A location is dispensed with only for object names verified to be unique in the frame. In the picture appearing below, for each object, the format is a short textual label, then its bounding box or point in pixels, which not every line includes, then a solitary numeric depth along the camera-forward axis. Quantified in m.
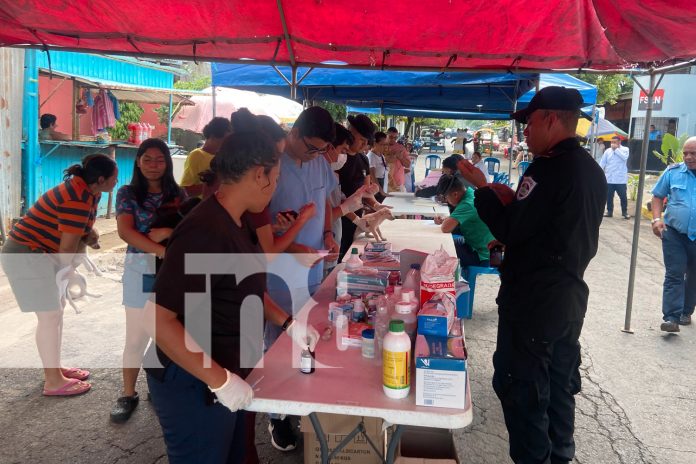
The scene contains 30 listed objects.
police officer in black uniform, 2.30
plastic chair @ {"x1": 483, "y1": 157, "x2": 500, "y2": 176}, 16.14
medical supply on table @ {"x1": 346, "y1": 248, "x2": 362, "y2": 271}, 2.82
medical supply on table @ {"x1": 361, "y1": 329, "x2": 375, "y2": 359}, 2.03
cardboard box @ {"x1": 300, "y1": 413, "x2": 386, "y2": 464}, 2.26
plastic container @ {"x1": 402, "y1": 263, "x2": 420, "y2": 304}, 2.49
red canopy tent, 2.84
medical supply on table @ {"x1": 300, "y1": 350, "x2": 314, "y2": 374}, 1.90
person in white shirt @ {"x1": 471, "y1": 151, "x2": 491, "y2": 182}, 12.02
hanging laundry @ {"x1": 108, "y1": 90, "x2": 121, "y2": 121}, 9.95
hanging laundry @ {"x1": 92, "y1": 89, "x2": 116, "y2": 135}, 9.71
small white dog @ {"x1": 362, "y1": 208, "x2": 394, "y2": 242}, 4.31
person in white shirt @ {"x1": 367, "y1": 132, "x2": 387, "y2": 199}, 8.05
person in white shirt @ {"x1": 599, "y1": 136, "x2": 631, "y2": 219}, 11.91
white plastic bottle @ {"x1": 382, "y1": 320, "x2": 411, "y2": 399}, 1.69
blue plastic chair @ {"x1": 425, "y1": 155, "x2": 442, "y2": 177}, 18.44
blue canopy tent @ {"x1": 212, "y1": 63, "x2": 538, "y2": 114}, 5.55
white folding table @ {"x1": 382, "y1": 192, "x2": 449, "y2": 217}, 6.25
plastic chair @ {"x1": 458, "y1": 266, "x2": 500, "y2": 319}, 5.17
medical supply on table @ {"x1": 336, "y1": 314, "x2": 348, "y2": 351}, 2.13
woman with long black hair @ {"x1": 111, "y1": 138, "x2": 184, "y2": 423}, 2.89
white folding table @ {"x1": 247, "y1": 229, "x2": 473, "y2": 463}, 1.65
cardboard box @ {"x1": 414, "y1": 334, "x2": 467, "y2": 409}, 1.66
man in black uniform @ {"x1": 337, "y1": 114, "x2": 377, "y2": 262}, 4.94
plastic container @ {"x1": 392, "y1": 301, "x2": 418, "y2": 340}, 2.12
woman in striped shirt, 3.03
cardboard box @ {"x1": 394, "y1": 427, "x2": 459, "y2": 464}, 2.27
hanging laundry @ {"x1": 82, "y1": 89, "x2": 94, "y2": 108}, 9.38
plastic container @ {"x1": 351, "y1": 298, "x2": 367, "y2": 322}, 2.33
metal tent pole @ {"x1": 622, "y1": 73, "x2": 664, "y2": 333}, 4.47
